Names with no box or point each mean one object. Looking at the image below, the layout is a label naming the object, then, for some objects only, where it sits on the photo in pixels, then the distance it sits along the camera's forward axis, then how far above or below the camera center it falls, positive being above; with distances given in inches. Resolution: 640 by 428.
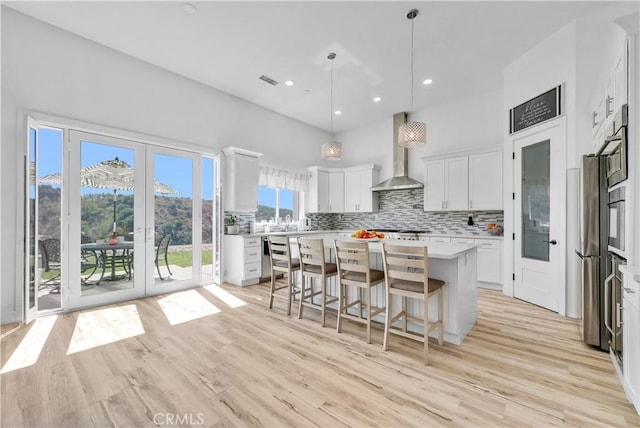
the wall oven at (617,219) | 71.7 -1.4
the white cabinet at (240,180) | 195.2 +24.9
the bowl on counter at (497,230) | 184.4 -11.0
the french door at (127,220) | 138.7 -3.1
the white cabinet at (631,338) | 61.1 -29.3
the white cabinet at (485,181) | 183.0 +22.1
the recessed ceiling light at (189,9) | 115.6 +87.5
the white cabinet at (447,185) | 197.6 +21.8
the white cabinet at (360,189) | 253.8 +23.9
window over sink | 237.5 +10.0
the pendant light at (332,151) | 163.6 +37.3
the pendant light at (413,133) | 128.2 +37.5
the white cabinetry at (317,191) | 262.2 +22.2
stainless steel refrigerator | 89.0 -9.2
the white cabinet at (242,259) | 187.3 -31.3
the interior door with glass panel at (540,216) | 134.3 -1.3
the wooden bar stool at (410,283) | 88.7 -24.6
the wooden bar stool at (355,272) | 102.6 -23.4
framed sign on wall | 135.3 +54.6
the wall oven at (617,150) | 66.4 +17.8
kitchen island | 100.3 -29.1
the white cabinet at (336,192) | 271.1 +21.6
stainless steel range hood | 226.5 +39.0
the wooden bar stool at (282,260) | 129.3 -23.4
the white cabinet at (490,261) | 174.6 -30.2
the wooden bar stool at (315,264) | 117.6 -23.1
